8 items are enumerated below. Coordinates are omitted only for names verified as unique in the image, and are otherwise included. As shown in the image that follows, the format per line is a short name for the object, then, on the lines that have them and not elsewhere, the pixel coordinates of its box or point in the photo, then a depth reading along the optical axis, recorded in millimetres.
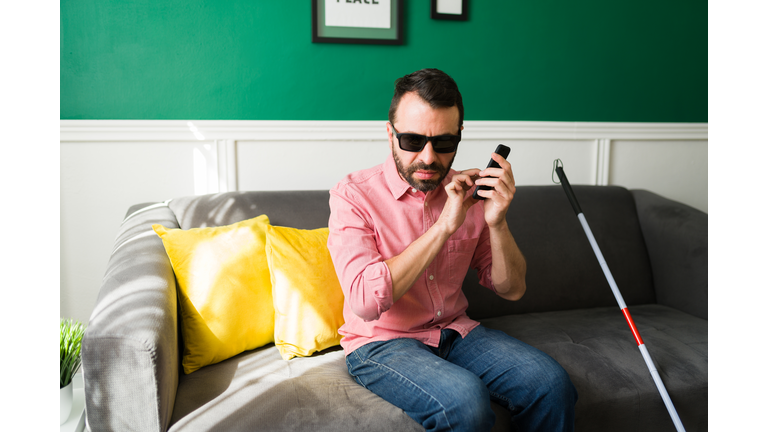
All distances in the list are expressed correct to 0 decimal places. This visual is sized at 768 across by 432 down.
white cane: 1354
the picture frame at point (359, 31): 2137
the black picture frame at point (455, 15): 2230
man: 1228
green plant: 1566
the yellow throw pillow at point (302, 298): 1549
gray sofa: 1124
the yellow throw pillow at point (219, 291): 1478
